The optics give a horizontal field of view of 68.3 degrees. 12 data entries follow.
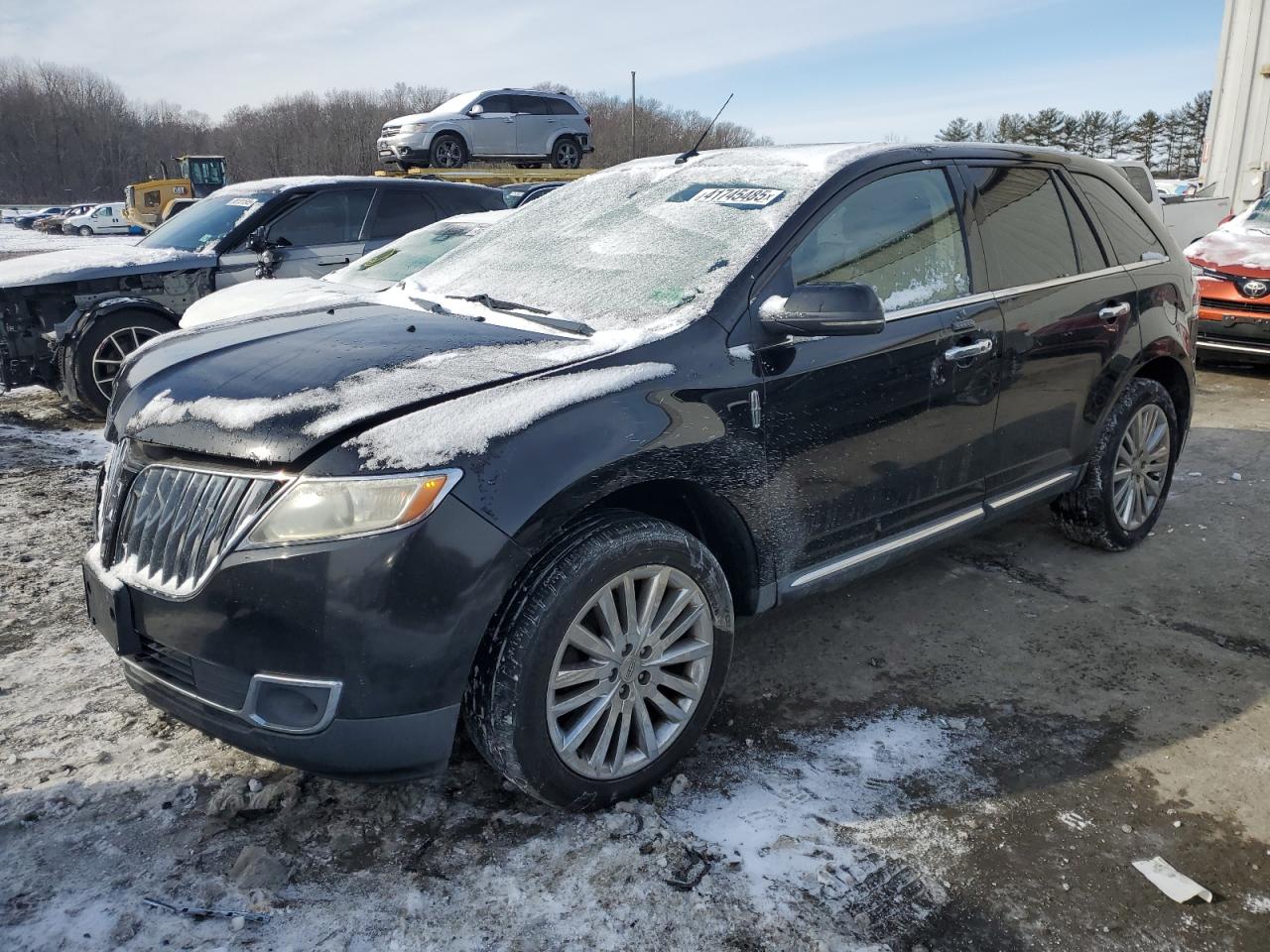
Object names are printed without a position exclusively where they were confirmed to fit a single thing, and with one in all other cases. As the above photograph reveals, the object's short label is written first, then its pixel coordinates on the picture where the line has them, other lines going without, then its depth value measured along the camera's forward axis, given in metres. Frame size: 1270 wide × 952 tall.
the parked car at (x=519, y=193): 10.22
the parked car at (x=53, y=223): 45.00
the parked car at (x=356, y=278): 5.40
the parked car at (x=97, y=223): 43.34
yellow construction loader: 36.94
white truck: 12.29
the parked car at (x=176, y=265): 6.82
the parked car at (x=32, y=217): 50.22
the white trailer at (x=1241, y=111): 11.84
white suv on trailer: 17.20
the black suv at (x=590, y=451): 2.10
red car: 8.20
